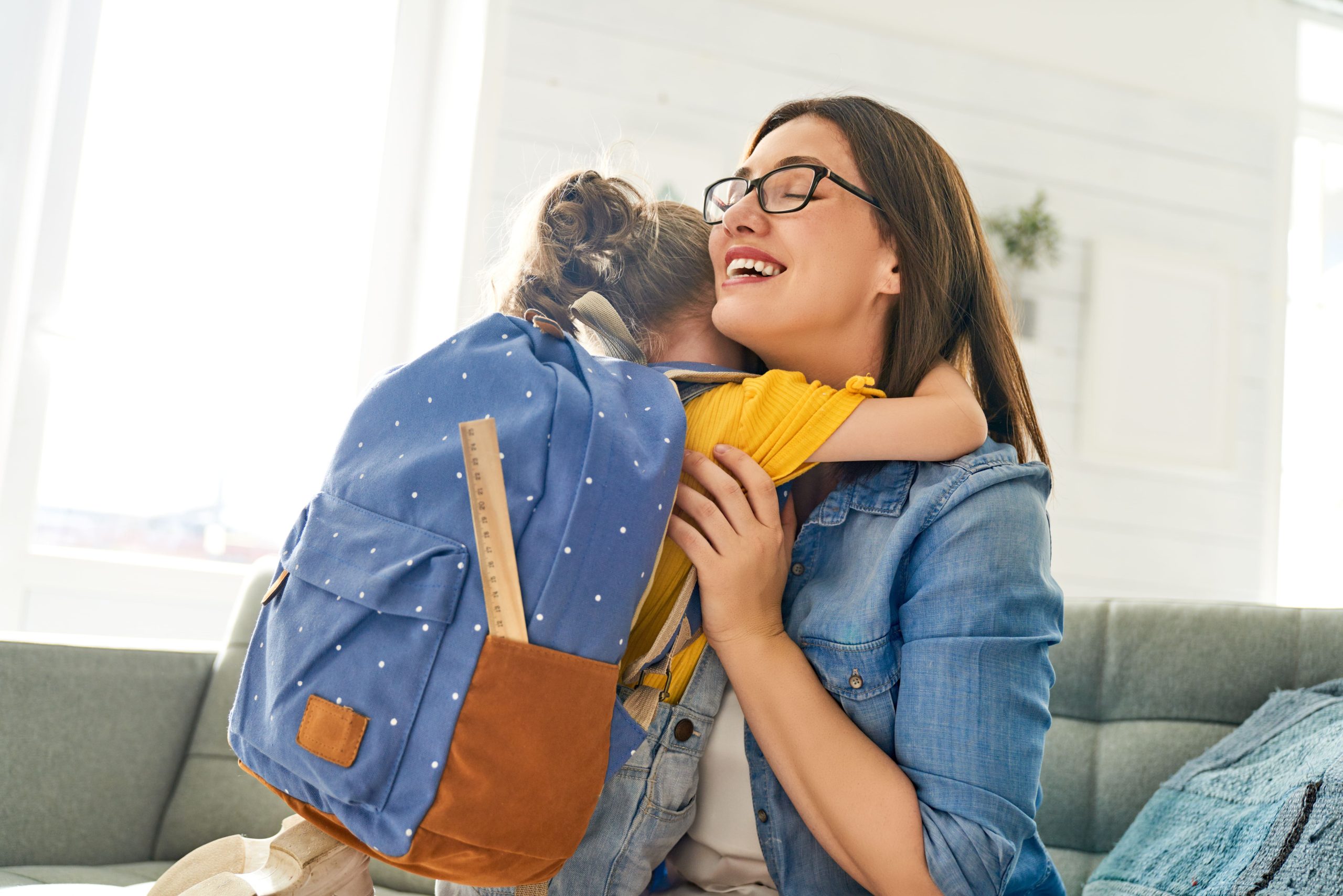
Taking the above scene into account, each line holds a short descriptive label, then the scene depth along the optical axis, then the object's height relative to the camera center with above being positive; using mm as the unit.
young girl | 942 +218
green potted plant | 3088 +982
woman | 866 -86
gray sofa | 1497 -357
